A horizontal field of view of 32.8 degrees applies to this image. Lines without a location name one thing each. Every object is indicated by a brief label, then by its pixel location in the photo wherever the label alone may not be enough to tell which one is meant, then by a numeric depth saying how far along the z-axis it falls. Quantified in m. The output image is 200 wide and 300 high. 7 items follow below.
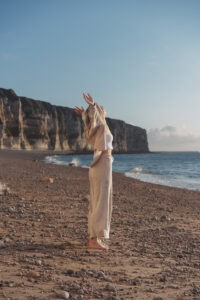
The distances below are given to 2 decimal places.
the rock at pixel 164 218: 7.67
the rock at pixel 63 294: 3.18
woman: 5.27
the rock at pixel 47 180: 14.13
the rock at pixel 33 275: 3.70
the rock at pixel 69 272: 3.90
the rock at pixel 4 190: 9.77
